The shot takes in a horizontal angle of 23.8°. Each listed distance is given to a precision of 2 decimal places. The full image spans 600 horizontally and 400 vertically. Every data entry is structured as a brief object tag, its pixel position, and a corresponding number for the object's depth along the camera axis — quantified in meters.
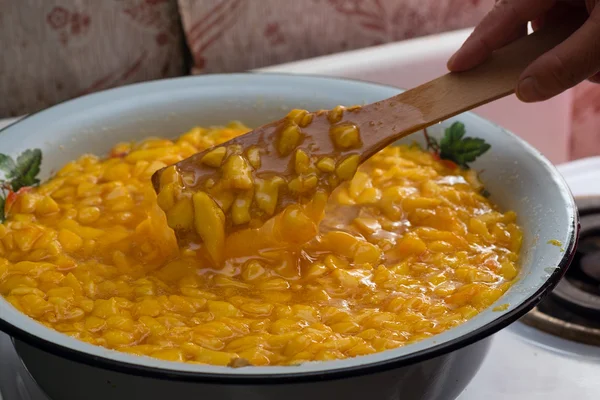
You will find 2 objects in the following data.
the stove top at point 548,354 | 1.02
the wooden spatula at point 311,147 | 1.04
